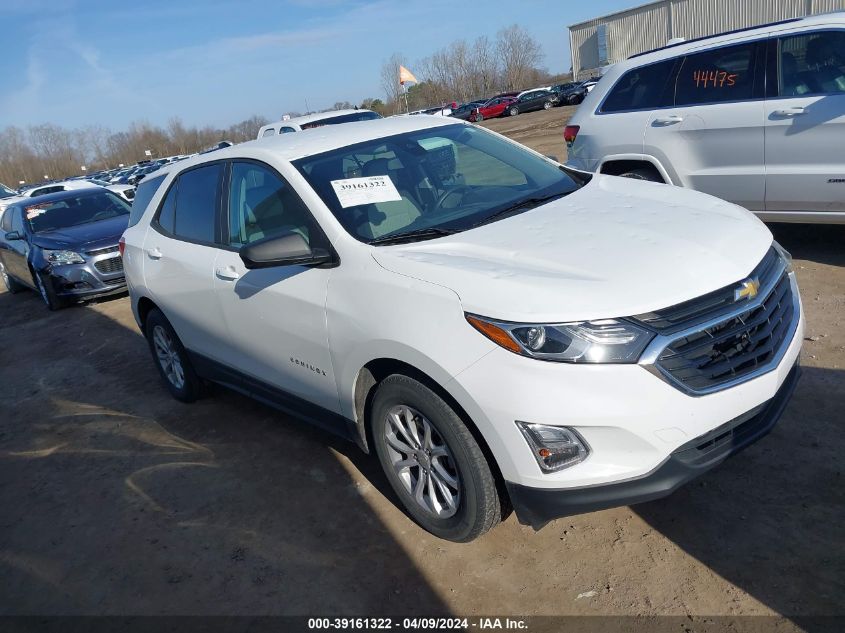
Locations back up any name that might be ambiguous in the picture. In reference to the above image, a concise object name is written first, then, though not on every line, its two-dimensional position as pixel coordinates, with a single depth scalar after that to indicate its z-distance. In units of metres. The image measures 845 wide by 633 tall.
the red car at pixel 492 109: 43.91
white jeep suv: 5.43
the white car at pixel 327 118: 14.38
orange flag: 28.83
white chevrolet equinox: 2.56
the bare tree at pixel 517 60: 81.69
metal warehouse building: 43.72
